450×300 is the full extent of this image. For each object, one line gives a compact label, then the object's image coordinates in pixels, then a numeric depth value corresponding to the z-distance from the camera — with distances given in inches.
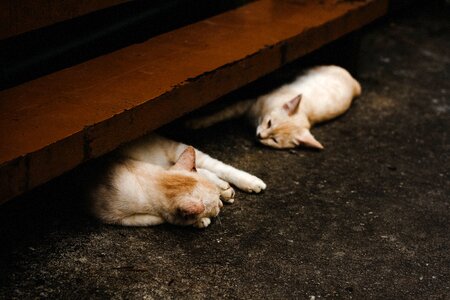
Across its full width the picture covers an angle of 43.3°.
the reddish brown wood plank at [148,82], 99.9
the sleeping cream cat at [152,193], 117.0
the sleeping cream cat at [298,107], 158.7
